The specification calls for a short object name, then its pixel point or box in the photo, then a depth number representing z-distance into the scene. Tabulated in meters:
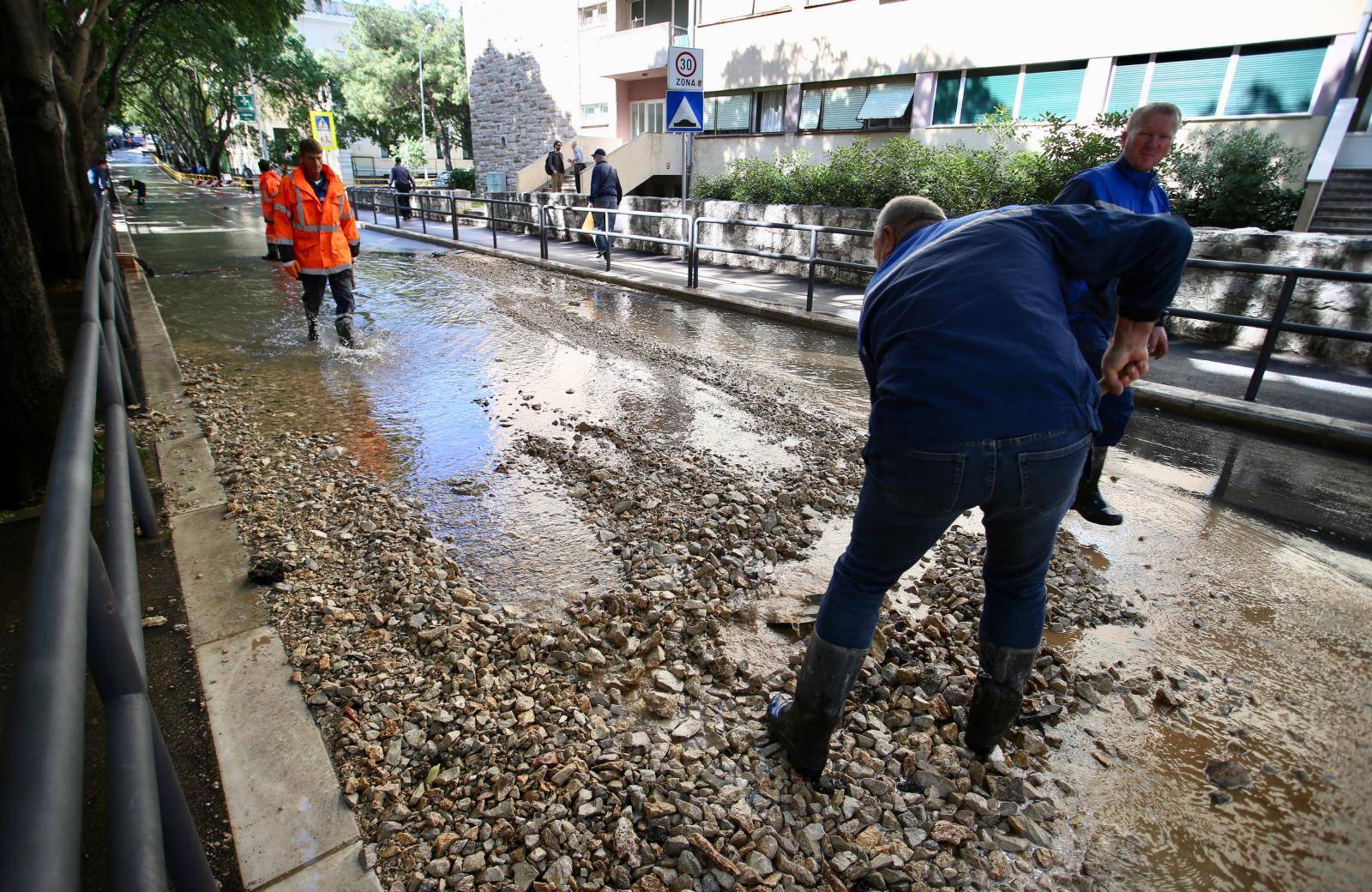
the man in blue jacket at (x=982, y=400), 1.89
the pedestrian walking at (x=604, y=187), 15.09
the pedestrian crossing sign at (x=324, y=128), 23.45
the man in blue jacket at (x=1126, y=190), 3.30
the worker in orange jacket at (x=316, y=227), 6.94
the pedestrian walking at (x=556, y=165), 22.00
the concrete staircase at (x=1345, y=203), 12.92
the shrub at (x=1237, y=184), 11.41
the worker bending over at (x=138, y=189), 30.53
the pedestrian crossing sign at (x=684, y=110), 11.59
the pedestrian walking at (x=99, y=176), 19.83
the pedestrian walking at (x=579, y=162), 20.64
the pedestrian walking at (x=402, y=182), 22.88
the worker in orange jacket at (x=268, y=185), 12.29
